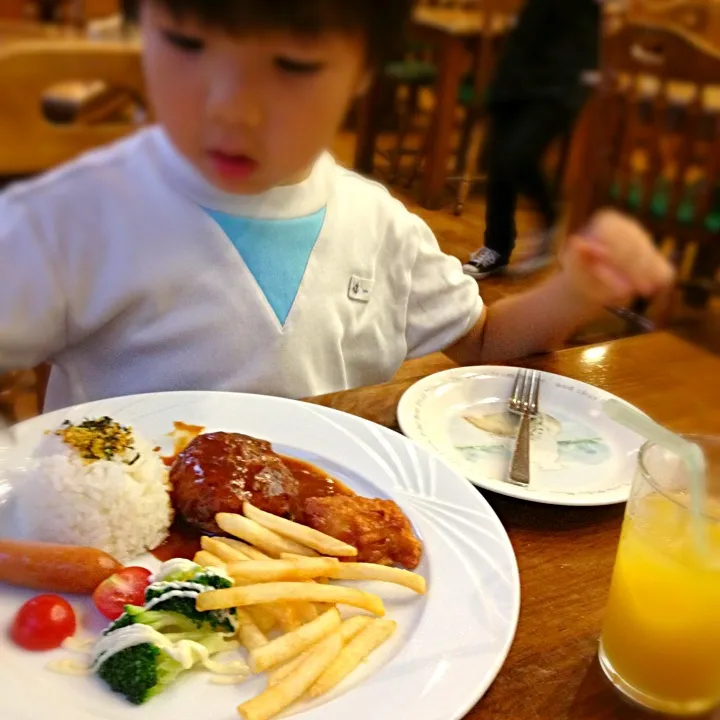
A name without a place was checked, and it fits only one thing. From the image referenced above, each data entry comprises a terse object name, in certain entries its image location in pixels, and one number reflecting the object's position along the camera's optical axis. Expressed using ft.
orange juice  1.31
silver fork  1.94
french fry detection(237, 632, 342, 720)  1.25
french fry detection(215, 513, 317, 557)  1.65
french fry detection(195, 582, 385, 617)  1.40
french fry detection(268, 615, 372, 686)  1.34
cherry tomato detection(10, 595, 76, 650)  1.36
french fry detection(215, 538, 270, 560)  1.64
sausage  1.49
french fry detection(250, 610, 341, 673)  1.36
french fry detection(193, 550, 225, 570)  1.56
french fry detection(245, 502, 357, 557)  1.64
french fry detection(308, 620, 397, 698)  1.34
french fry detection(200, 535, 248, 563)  1.61
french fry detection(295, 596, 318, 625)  1.52
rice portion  1.64
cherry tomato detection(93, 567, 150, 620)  1.47
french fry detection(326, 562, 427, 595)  1.55
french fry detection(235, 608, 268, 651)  1.42
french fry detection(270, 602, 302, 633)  1.48
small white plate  1.93
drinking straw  1.27
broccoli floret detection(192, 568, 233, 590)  1.45
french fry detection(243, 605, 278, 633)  1.49
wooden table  1.33
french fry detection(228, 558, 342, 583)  1.52
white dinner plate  1.27
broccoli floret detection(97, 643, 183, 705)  1.27
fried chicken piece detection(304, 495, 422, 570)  1.68
